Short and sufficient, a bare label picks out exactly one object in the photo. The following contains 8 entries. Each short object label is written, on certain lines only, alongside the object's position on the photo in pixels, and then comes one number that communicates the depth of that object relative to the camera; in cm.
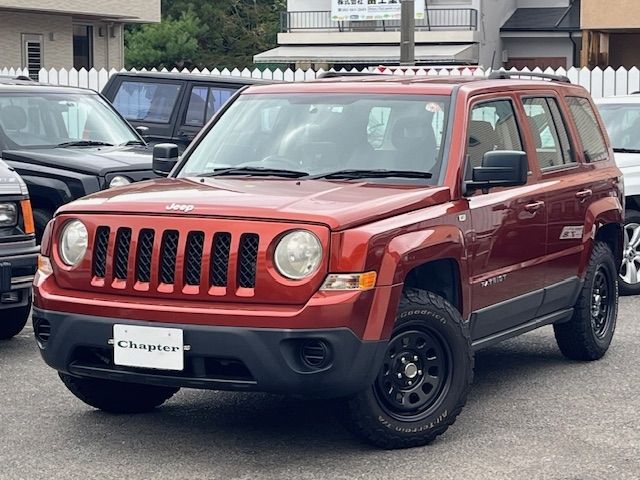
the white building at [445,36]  3731
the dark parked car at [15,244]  820
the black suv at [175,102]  1503
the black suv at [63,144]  1101
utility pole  1907
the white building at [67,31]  3516
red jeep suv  575
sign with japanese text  3725
